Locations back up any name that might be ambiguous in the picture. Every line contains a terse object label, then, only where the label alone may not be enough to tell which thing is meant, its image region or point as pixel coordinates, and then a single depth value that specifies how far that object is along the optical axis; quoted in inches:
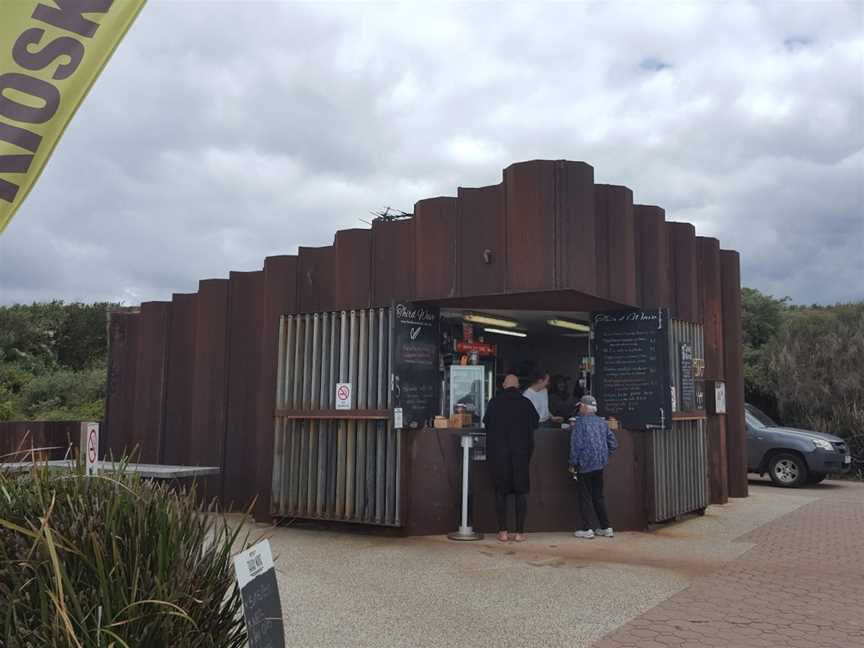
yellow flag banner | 152.6
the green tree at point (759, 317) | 1064.2
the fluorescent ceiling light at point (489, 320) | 402.0
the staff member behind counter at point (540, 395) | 397.4
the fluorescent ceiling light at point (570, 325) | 438.6
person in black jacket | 337.7
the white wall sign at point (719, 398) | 470.0
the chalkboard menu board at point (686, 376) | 406.6
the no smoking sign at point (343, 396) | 366.3
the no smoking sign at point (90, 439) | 226.8
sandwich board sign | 120.0
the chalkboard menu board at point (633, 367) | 367.9
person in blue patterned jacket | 344.8
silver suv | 571.2
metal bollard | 345.1
